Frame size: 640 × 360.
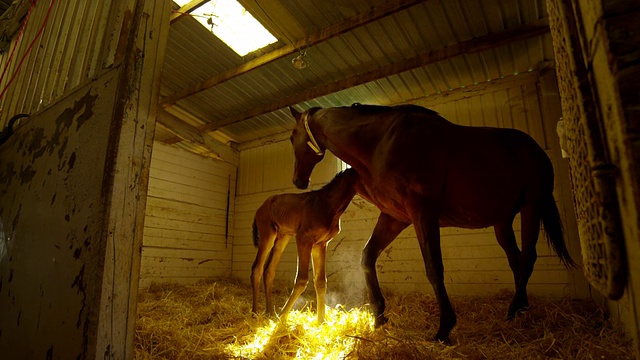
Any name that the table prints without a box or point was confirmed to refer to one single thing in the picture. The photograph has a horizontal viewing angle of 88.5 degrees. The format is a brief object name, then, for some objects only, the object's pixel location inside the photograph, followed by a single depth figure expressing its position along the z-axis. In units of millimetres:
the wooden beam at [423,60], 4340
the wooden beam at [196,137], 7080
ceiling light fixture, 5043
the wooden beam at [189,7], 4242
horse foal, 3633
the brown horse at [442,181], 2352
